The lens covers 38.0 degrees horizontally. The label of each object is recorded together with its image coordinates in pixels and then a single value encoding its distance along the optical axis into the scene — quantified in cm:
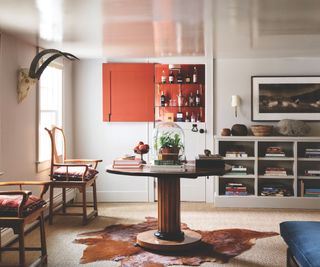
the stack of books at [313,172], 648
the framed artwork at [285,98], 670
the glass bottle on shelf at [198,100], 686
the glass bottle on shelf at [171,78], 687
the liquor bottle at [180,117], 684
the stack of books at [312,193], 649
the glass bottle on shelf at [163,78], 688
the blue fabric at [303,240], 291
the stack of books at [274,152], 652
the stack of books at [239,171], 660
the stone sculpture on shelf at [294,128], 650
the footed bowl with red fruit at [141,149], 470
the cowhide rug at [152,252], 406
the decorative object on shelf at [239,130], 657
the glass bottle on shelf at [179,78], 688
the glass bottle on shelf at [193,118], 685
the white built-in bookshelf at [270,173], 647
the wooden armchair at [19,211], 349
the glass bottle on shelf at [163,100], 686
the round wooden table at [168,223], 430
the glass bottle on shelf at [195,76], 687
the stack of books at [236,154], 657
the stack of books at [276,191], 653
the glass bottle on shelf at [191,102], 687
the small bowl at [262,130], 650
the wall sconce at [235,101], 666
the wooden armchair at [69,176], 538
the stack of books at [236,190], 657
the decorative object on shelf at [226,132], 657
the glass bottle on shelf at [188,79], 688
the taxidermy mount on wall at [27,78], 477
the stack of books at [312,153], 652
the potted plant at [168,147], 427
